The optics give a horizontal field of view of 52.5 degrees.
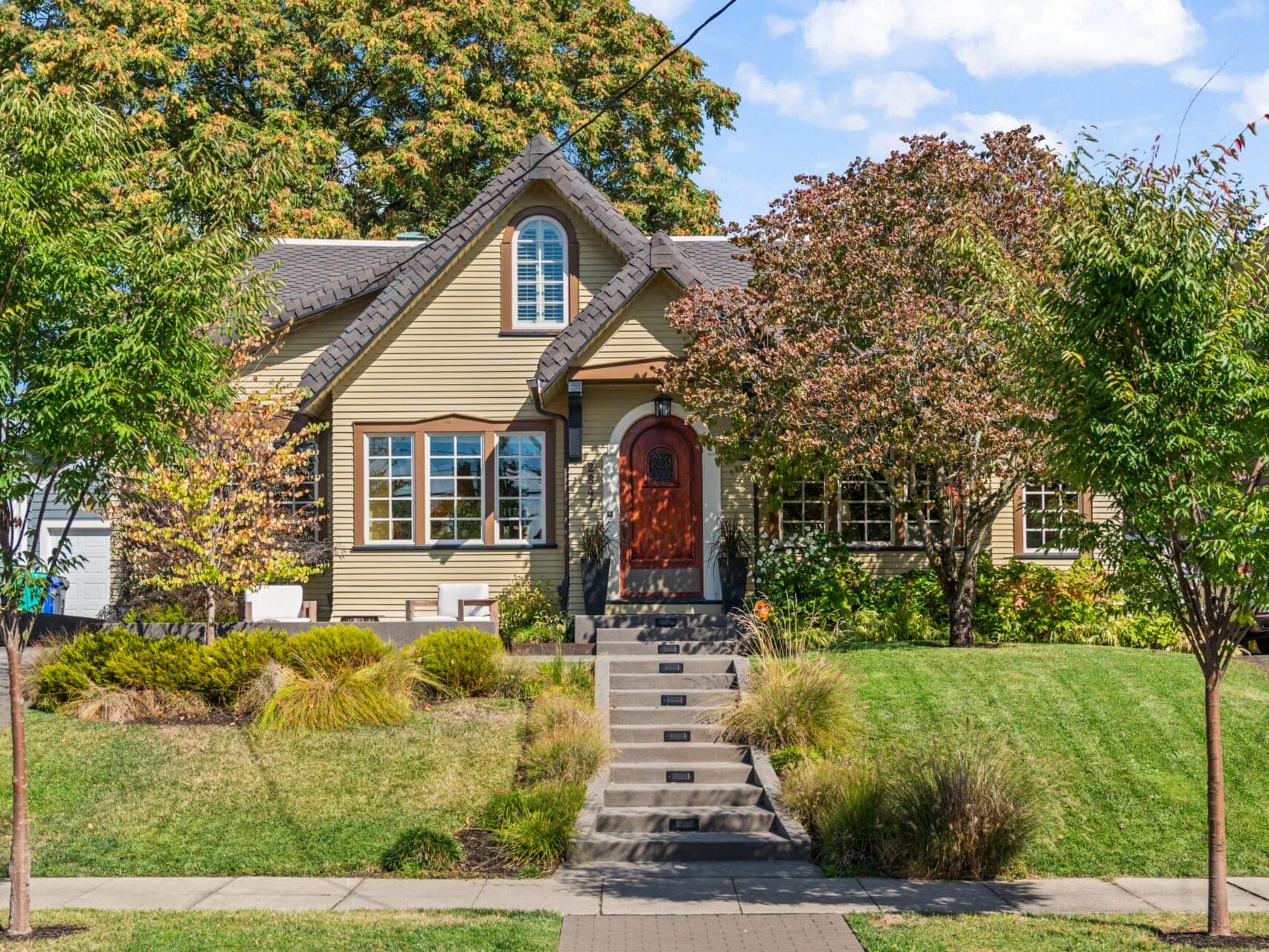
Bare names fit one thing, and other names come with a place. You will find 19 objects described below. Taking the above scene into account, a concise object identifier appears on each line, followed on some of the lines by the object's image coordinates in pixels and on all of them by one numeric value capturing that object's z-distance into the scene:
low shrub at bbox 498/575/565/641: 17.86
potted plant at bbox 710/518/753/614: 17.50
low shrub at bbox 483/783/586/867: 10.20
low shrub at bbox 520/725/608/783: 11.74
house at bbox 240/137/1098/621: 18.56
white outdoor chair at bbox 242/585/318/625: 17.55
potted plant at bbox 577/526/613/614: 17.56
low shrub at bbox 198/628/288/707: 13.69
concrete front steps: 10.62
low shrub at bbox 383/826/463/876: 10.05
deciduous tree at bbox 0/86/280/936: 8.40
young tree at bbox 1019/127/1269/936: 8.03
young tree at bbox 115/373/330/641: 15.58
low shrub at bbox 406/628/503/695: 14.23
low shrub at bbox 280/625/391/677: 13.80
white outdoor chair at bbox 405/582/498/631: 17.48
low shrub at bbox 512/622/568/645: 16.92
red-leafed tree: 14.99
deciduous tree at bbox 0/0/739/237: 28.34
